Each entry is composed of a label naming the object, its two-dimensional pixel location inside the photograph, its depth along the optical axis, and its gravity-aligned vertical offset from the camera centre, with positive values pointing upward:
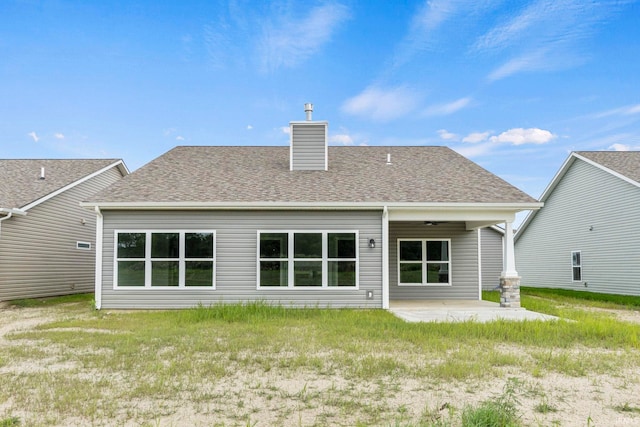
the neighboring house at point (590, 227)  15.62 +0.68
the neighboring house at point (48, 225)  13.67 +0.62
